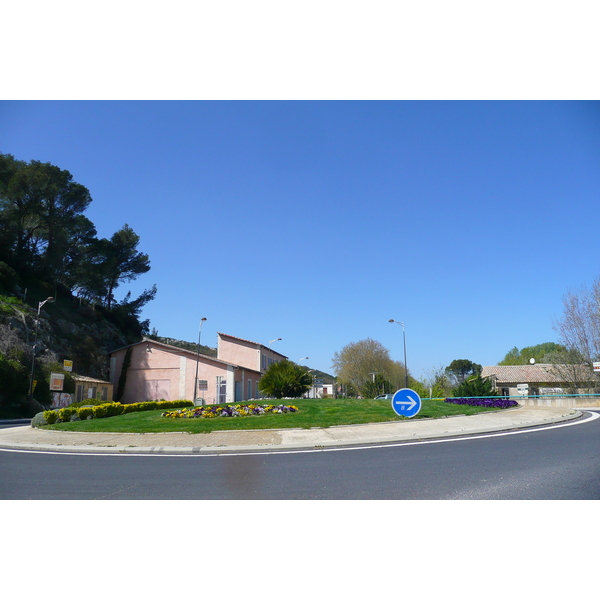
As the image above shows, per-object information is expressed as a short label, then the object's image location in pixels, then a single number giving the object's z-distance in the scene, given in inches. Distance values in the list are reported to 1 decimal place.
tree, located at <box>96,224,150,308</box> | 2250.2
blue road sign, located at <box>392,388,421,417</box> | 544.4
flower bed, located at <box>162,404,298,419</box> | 684.1
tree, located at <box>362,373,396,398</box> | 1493.6
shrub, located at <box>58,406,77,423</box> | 754.2
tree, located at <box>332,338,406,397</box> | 2674.7
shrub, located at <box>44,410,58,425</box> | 721.0
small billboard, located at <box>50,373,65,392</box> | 1355.8
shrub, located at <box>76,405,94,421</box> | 794.8
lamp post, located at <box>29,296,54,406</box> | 1411.9
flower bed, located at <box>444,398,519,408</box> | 740.0
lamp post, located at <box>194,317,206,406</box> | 1478.8
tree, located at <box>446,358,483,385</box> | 4097.0
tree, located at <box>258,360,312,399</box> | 1009.5
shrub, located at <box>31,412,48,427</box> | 713.6
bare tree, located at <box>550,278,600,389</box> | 1489.9
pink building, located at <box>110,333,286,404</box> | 1549.0
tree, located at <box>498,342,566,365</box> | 3666.3
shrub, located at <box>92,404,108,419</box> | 835.4
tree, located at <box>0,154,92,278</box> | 1918.1
